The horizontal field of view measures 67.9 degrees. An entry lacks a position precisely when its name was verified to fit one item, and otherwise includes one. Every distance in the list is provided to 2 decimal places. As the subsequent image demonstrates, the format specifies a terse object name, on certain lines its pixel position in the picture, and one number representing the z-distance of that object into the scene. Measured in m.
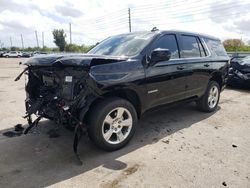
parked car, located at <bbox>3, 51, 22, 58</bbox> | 38.96
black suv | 2.58
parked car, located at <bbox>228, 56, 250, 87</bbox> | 6.90
